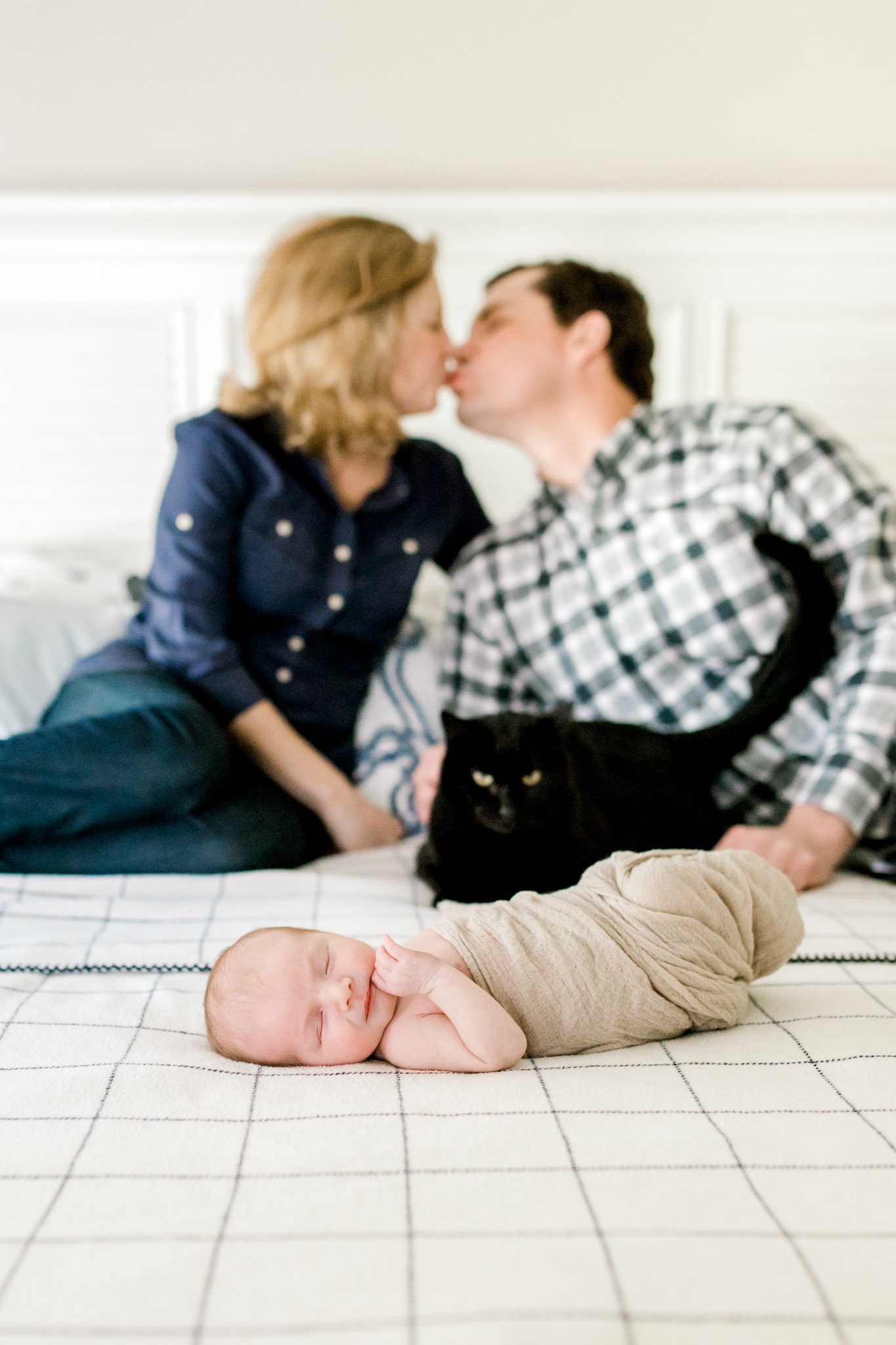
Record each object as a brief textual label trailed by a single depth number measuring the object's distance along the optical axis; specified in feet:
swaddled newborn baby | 2.49
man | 4.42
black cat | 3.57
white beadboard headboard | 6.42
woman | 4.29
